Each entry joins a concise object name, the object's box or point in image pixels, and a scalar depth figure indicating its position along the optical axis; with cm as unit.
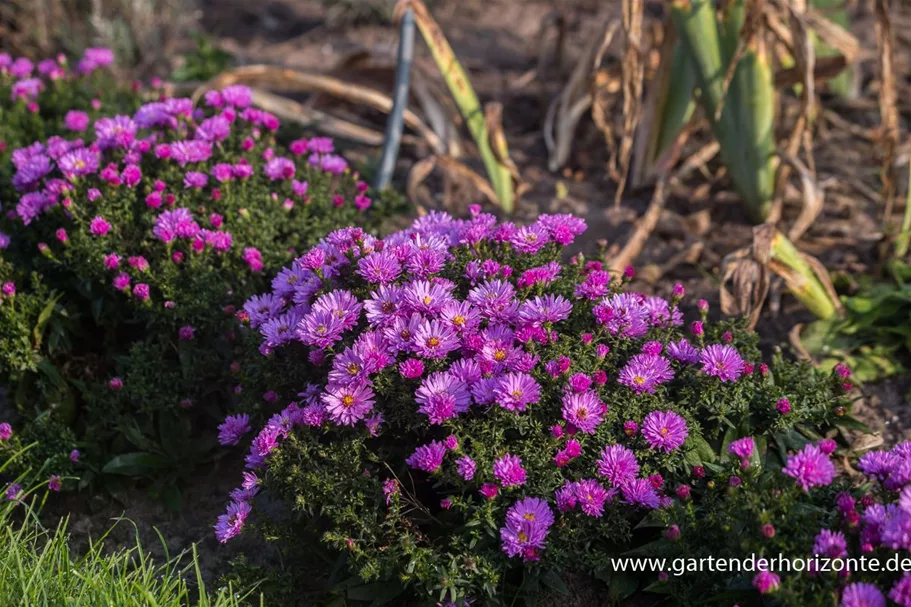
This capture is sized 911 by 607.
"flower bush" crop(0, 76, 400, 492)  306
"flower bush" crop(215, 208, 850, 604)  231
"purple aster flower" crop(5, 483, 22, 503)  284
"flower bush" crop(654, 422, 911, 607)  200
